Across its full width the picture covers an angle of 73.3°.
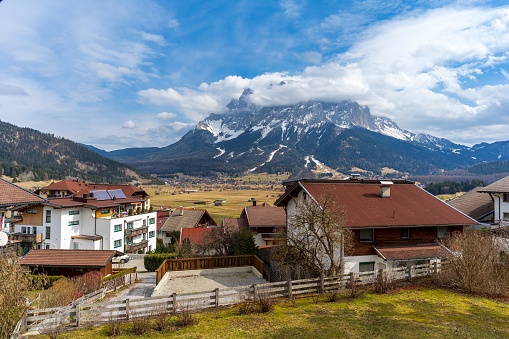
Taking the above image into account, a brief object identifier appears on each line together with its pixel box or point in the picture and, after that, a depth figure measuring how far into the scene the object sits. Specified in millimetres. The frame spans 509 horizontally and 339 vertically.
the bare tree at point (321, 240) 20453
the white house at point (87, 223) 46125
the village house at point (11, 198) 13898
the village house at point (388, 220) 23594
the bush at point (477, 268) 18984
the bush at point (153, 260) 38812
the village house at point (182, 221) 57616
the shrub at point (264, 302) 16594
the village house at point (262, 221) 47344
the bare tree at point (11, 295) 12930
